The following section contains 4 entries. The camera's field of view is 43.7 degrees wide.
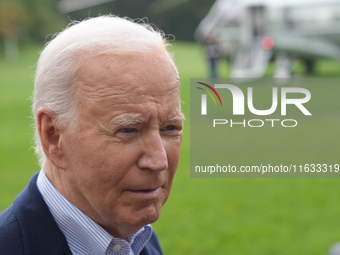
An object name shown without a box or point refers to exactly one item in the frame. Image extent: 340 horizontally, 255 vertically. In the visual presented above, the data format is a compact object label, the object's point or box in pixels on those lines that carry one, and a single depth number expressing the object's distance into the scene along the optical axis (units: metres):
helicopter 25.70
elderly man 1.42
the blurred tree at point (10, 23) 46.42
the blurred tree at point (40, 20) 51.72
